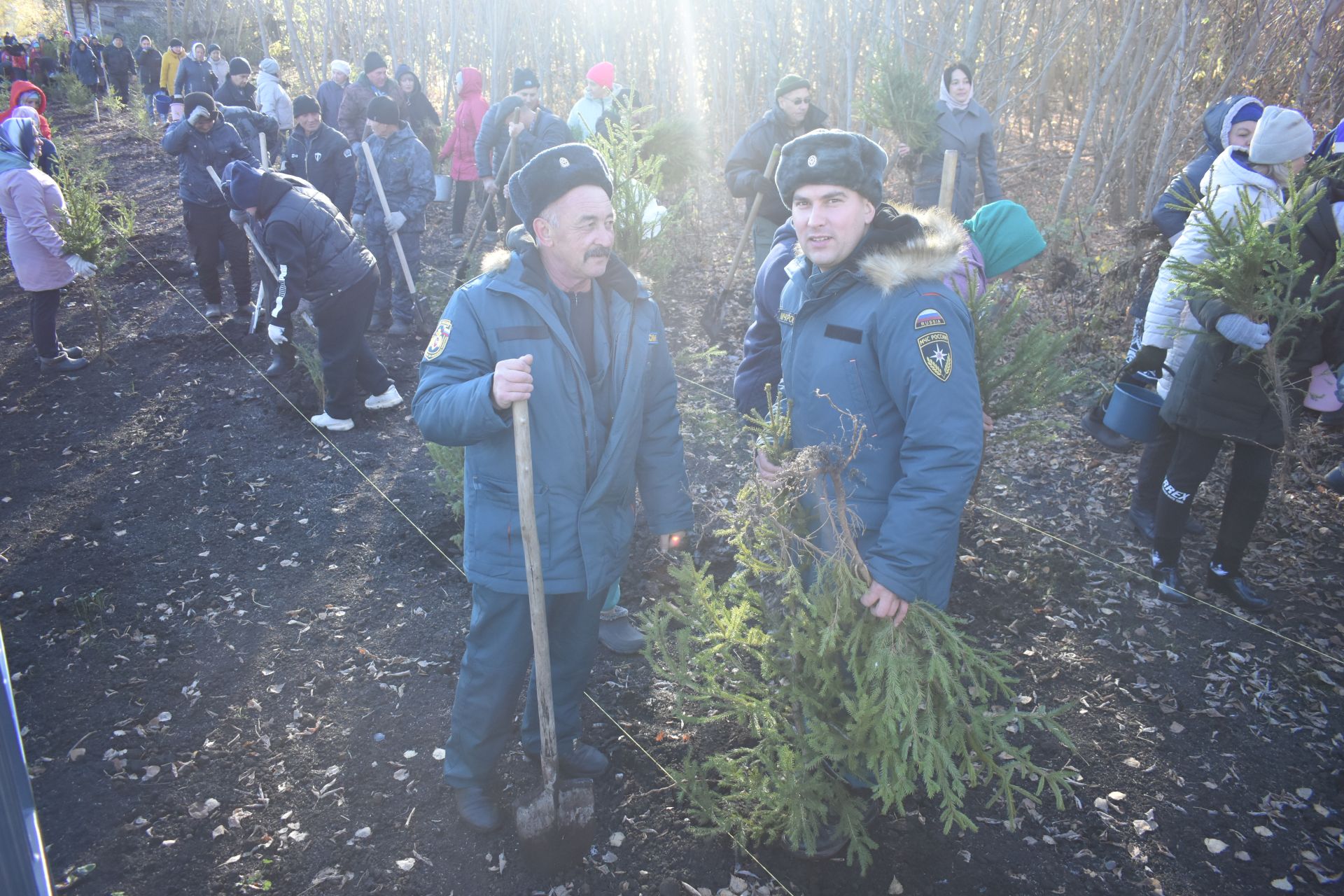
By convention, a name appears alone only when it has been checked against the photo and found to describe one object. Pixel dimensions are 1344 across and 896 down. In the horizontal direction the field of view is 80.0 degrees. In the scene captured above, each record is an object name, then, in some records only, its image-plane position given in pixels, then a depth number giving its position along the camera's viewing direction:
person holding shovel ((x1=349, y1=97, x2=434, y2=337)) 7.22
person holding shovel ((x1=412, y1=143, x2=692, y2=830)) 2.37
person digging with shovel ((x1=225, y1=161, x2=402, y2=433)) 5.29
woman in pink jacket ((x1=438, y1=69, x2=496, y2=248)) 9.65
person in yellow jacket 14.62
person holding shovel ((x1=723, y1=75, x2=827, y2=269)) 6.23
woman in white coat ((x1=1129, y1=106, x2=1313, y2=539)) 3.61
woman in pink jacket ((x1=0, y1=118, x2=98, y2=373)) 6.07
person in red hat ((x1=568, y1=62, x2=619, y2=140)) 8.47
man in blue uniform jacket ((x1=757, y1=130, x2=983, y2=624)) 2.08
